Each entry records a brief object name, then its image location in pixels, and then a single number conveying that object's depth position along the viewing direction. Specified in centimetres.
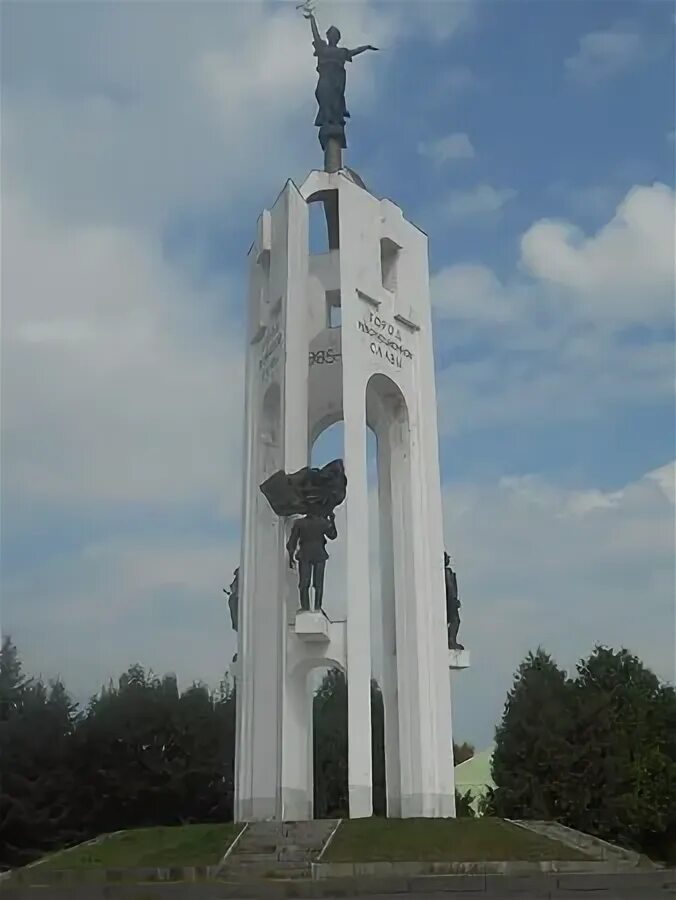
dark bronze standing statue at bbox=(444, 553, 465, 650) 1644
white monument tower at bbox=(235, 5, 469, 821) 1441
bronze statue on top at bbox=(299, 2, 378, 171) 1775
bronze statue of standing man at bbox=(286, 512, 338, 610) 1445
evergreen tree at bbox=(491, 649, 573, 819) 2534
